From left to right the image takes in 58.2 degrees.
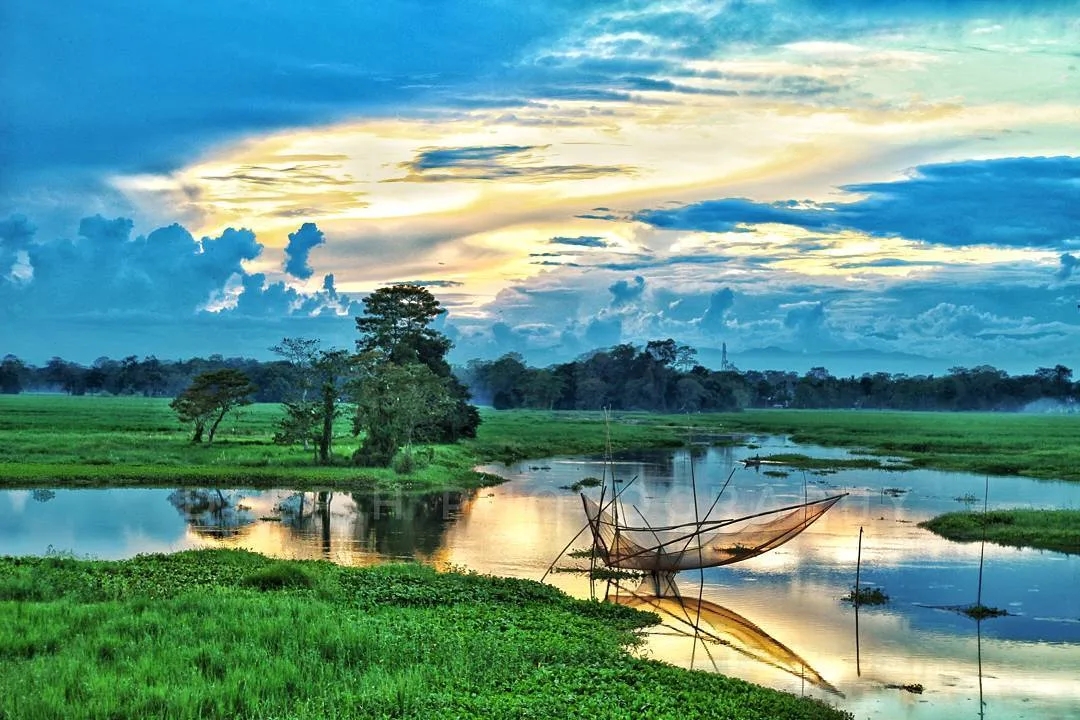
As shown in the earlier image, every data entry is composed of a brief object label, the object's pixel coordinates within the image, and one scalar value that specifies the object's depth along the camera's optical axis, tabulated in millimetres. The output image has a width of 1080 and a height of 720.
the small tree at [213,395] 48281
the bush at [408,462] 42906
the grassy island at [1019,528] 28922
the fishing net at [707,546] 21422
